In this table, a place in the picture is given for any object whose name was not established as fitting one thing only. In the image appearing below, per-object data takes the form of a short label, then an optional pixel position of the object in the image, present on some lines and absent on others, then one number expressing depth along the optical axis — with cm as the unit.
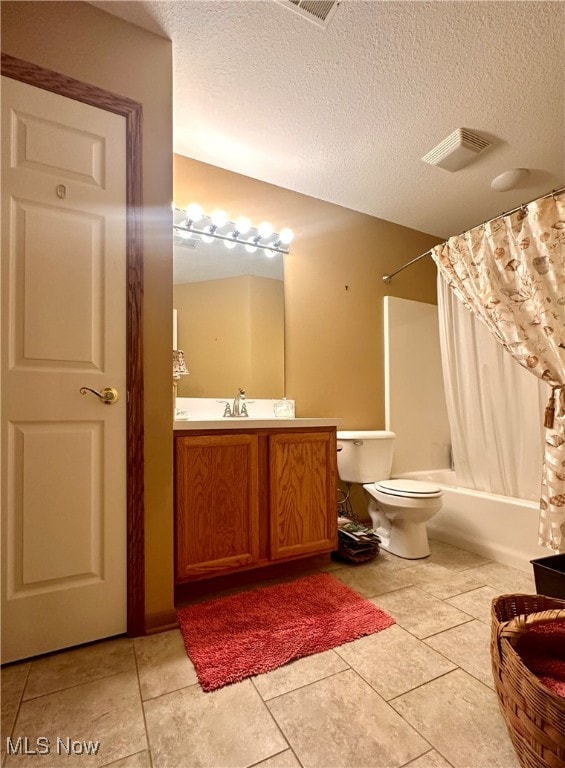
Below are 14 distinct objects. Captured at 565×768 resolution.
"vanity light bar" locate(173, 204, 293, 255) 219
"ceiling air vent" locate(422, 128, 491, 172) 202
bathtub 197
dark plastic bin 135
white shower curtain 219
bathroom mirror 220
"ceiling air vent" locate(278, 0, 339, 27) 139
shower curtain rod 288
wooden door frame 138
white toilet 205
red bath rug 122
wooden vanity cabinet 158
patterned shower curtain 167
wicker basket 76
